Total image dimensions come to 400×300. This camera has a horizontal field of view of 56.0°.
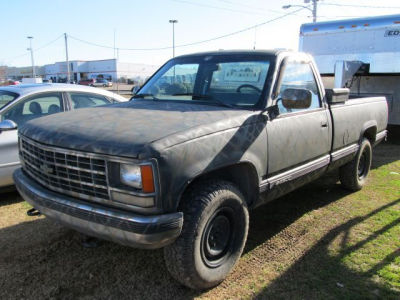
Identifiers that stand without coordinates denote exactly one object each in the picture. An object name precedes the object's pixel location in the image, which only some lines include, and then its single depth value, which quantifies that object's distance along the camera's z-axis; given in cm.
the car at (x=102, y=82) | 5664
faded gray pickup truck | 252
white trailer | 823
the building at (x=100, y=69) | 7912
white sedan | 470
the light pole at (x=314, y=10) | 2270
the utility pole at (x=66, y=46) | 5091
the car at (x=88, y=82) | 5778
